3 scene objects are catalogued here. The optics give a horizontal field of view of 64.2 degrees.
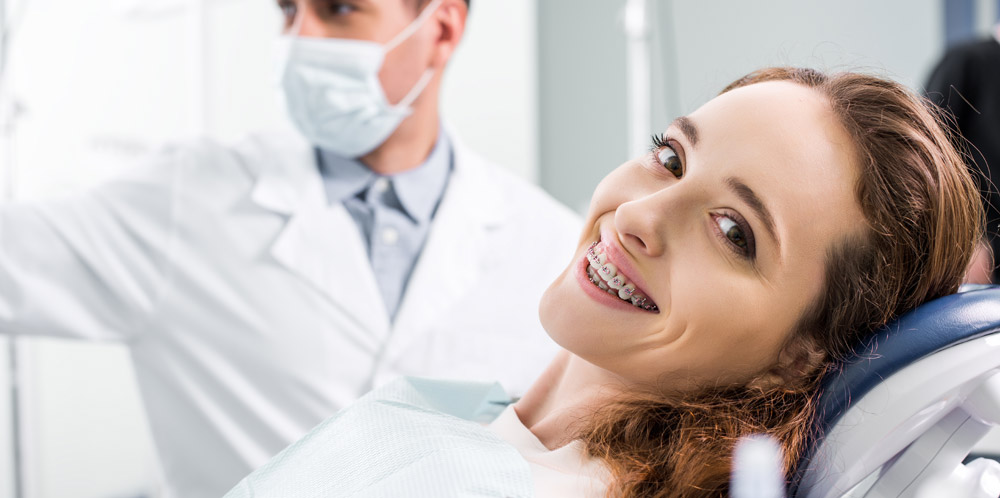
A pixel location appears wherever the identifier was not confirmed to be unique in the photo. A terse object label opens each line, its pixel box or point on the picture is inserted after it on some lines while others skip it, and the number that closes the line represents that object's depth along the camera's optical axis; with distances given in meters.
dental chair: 0.70
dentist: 1.64
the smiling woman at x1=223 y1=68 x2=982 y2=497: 0.78
